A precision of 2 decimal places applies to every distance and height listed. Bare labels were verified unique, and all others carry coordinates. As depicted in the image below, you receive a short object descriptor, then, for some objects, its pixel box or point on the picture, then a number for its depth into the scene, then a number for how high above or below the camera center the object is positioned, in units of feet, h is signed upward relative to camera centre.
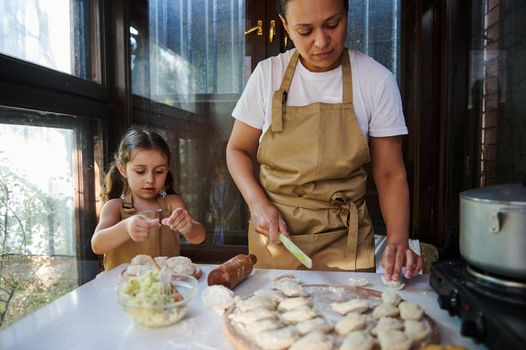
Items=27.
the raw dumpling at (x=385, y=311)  3.01 -1.06
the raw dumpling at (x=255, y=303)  3.15 -1.05
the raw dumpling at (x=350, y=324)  2.79 -1.07
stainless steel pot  2.58 -0.45
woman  4.68 +0.06
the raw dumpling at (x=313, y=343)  2.53 -1.07
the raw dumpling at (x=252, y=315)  2.95 -1.07
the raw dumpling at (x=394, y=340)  2.51 -1.06
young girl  5.67 -0.68
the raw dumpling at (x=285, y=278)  3.99 -1.12
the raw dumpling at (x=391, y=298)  3.21 -1.04
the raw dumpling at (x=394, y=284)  3.78 -1.11
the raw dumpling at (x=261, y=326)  2.78 -1.08
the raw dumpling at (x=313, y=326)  2.78 -1.07
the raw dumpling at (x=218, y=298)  3.32 -1.07
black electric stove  2.32 -0.89
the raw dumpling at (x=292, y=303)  3.20 -1.06
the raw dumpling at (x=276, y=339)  2.61 -1.08
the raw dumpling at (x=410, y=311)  2.97 -1.05
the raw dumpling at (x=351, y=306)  3.11 -1.06
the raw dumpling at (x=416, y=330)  2.66 -1.07
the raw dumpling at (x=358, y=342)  2.52 -1.07
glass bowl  3.01 -1.02
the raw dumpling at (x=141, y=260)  4.20 -0.98
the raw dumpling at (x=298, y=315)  2.97 -1.07
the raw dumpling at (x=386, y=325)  2.74 -1.06
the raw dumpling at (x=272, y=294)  3.35 -1.06
